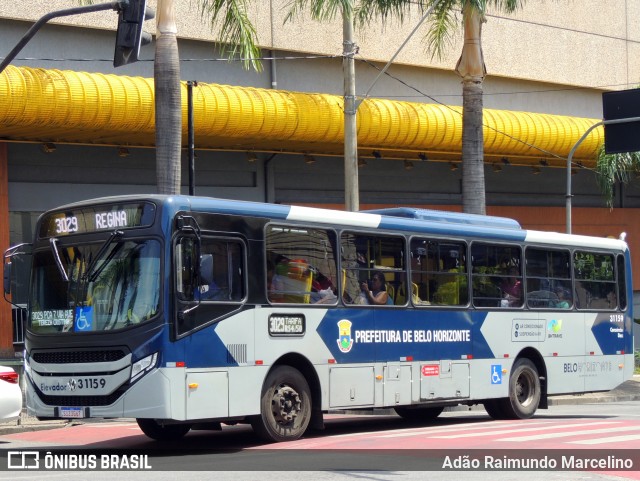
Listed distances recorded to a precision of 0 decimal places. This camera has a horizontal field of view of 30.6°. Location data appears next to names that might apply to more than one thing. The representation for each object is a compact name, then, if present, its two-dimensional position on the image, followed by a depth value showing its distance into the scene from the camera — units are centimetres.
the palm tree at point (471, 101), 2728
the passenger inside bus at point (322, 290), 1623
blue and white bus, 1417
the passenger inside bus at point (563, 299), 2109
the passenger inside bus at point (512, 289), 1988
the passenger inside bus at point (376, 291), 1718
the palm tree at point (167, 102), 2184
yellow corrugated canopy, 2536
